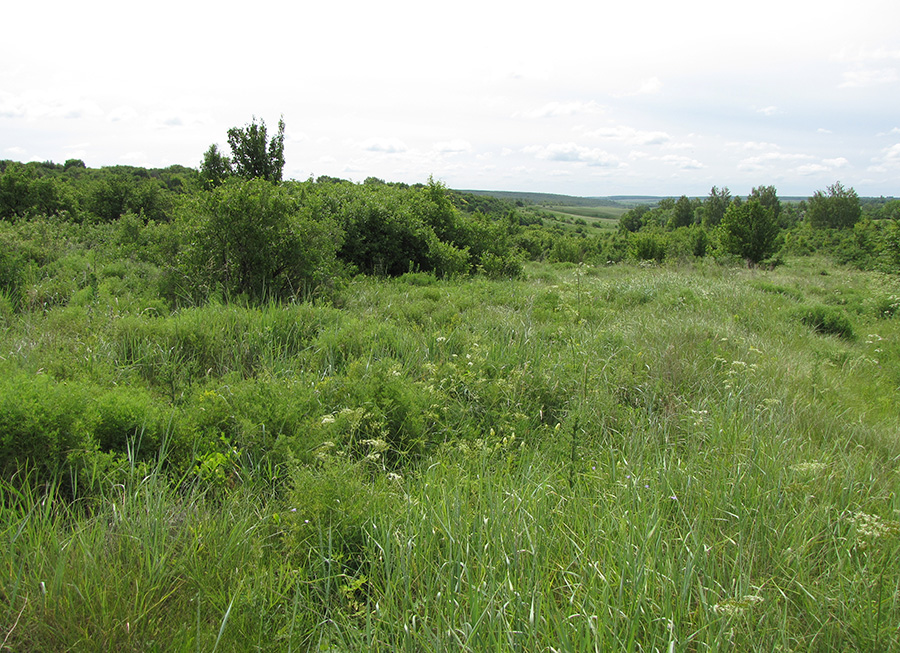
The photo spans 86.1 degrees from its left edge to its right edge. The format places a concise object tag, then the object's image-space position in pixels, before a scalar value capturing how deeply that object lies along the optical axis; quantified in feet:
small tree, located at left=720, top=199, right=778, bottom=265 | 101.86
